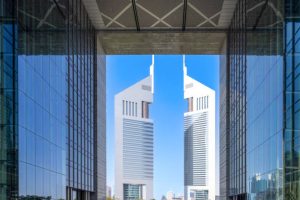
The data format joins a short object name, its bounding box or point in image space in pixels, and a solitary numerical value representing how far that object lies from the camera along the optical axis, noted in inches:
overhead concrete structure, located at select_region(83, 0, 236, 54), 1064.5
